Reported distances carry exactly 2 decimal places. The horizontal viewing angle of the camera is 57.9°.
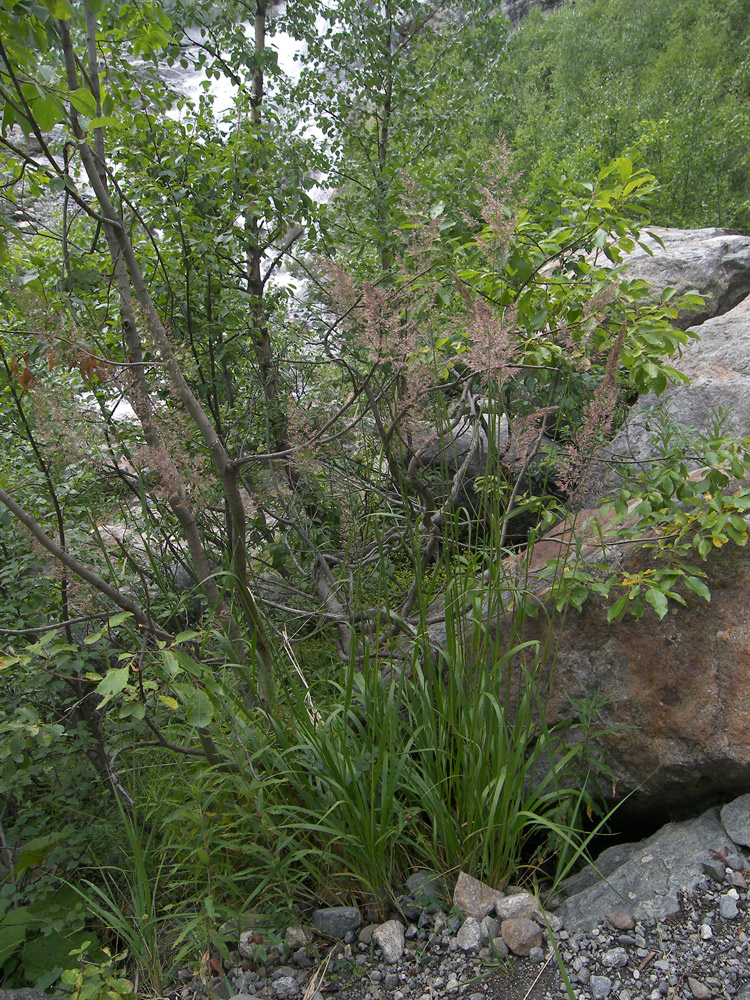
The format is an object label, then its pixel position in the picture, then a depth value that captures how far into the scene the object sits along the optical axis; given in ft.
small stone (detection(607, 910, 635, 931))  5.73
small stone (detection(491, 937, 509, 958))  5.66
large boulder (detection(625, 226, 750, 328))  16.84
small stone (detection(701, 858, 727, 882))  5.92
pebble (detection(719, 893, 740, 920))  5.62
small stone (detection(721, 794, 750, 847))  6.25
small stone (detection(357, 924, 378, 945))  6.16
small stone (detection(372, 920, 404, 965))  5.87
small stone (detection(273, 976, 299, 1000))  5.74
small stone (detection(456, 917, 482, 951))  5.78
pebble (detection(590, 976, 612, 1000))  5.20
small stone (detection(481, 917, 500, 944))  5.81
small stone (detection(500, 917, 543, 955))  5.69
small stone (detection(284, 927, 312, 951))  6.18
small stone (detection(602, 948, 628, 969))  5.44
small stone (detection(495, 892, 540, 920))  6.00
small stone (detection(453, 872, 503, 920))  6.07
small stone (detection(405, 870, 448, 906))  6.31
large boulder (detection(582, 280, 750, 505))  11.68
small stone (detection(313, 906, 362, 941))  6.20
